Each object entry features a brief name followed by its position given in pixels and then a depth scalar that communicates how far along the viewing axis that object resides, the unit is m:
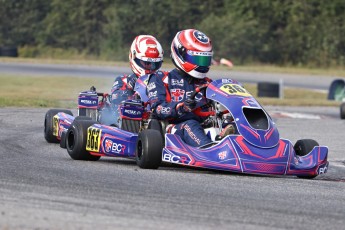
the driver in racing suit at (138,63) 23.25
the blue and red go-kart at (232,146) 17.08
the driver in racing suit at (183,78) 19.06
